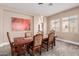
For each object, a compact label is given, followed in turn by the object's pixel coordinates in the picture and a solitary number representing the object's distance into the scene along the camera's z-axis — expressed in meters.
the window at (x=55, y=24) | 4.57
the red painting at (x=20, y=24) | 3.71
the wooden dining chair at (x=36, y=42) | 1.89
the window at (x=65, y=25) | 3.96
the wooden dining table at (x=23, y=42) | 1.80
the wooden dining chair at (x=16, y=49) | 1.82
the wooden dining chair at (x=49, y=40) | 2.52
